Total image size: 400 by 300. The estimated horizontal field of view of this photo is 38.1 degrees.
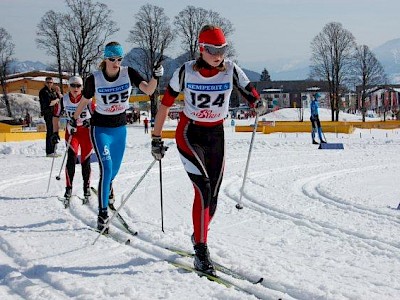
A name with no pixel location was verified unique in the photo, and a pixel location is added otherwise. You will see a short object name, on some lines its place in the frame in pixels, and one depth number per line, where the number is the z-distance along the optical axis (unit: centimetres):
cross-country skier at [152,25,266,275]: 512
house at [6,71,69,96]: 8269
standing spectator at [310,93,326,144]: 2089
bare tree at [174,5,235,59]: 5484
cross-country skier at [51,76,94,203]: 872
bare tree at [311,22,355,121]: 5706
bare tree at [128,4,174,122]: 5341
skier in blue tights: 676
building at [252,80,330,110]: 11331
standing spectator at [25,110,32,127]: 4778
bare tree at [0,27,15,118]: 6172
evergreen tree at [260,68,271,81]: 13589
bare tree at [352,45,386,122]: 6168
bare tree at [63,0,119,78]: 5016
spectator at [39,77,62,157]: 1539
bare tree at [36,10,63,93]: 5169
